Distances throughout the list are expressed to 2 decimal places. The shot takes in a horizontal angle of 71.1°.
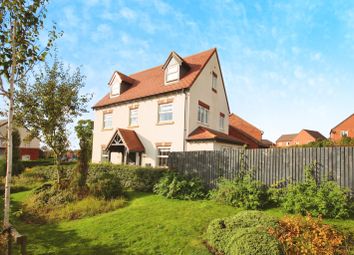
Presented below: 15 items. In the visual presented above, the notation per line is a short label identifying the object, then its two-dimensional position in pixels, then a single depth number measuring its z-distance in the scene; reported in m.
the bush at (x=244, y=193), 11.21
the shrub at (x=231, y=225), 6.54
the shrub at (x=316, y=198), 9.28
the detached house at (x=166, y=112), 19.75
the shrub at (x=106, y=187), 13.69
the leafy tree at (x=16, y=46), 5.81
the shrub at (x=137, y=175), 15.95
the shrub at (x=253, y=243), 5.35
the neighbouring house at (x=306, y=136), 68.00
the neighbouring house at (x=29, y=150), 51.92
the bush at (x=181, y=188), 13.76
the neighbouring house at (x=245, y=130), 28.26
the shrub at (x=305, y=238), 5.47
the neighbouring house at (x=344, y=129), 51.47
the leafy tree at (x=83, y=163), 14.12
